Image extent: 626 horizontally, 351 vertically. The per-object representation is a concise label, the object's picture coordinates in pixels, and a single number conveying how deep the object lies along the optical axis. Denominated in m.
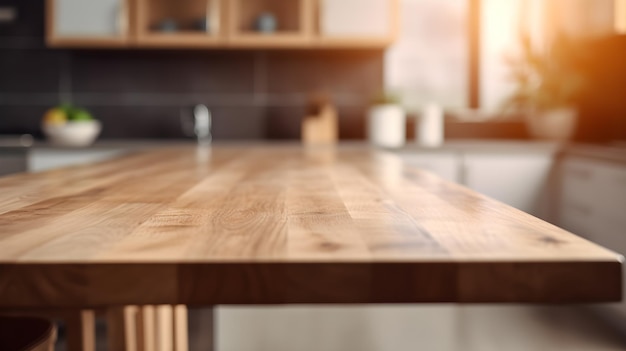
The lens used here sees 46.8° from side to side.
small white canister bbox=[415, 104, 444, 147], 4.06
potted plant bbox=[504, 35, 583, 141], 4.02
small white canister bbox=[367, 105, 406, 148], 4.02
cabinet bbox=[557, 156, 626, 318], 3.05
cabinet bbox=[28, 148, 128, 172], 3.74
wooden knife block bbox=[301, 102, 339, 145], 4.12
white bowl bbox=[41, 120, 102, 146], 3.83
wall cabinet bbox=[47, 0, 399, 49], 3.91
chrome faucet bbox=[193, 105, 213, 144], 4.22
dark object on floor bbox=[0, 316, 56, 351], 1.08
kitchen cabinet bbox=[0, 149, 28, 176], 3.70
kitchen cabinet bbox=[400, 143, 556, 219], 3.73
